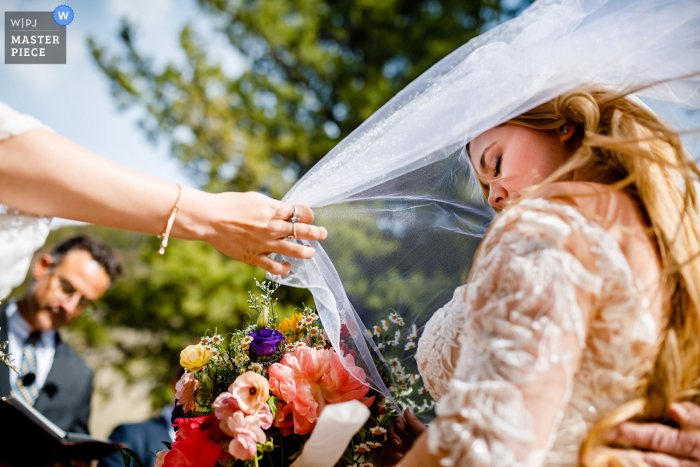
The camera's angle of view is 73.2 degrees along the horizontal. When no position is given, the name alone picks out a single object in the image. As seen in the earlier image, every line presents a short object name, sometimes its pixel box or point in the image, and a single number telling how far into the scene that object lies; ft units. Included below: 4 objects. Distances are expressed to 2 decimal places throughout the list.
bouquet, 4.37
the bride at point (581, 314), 2.94
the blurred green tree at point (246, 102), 18.16
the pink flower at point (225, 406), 4.35
